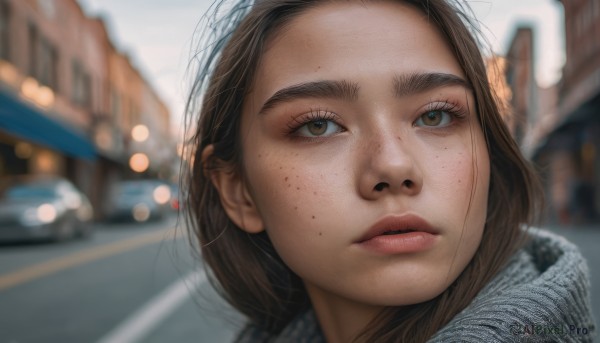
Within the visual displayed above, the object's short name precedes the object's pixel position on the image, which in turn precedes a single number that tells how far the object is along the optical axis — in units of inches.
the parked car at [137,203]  929.5
